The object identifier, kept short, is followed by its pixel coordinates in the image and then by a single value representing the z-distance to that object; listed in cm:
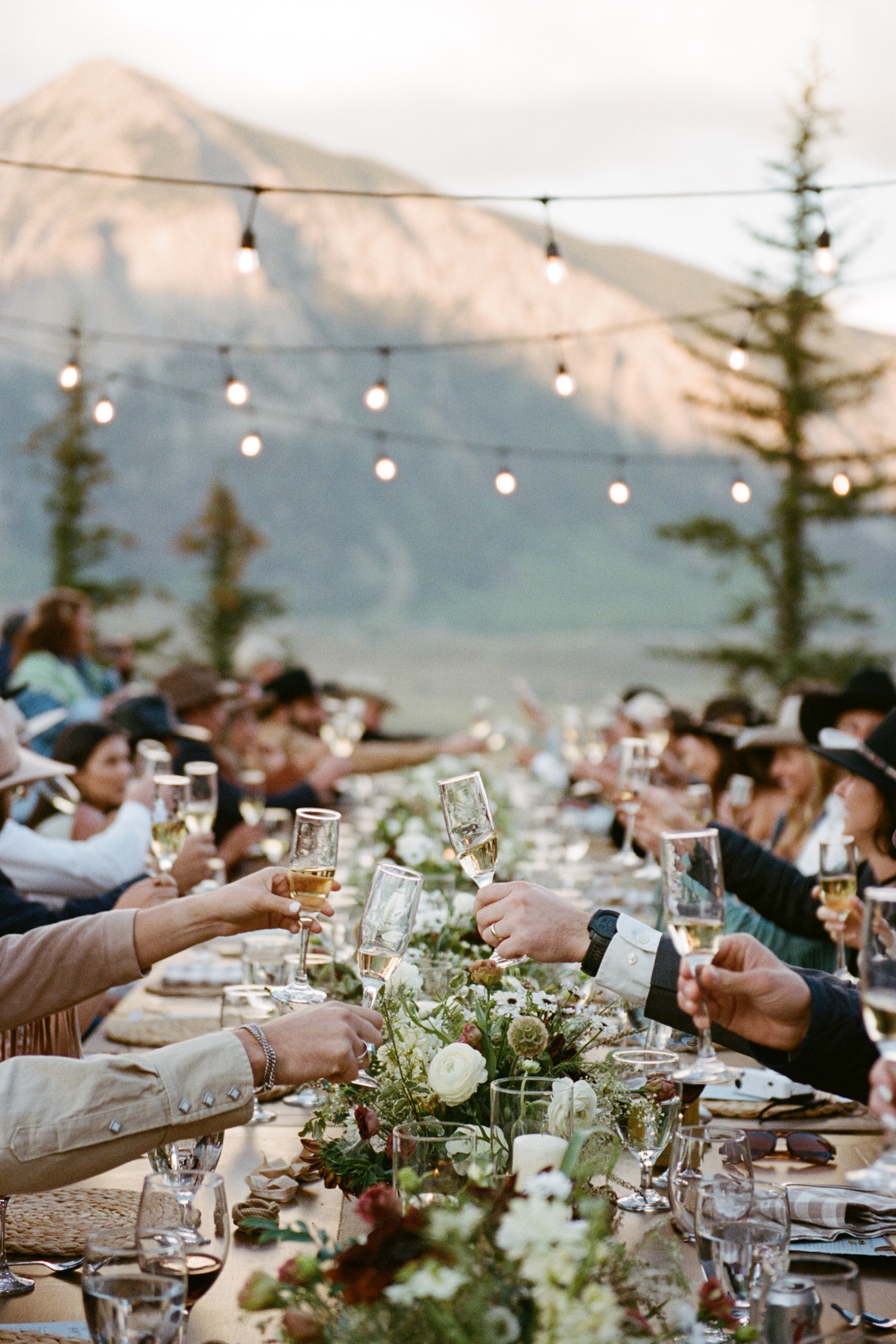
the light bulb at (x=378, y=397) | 682
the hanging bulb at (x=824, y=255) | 539
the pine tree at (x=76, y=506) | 1948
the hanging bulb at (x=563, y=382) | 662
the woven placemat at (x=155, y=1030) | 273
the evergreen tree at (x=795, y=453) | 1780
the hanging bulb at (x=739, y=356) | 692
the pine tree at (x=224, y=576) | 1986
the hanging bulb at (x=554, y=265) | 547
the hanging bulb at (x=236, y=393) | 675
